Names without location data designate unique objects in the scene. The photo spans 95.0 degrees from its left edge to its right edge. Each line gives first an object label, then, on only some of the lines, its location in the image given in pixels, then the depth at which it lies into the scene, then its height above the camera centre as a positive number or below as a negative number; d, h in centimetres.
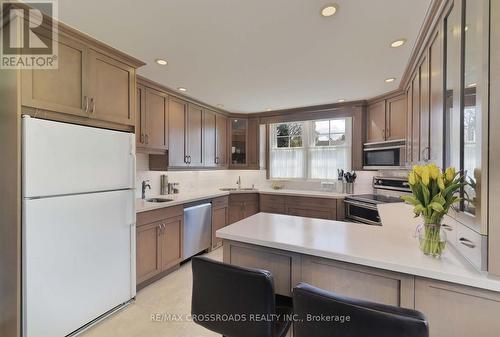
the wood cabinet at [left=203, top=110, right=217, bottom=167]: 411 +57
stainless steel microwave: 311 +21
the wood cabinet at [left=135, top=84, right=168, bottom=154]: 288 +64
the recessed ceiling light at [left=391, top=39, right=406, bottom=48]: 196 +111
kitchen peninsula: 94 -49
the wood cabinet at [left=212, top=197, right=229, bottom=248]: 374 -78
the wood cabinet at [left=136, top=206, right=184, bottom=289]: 249 -87
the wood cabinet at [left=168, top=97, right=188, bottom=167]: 336 +56
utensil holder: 405 -33
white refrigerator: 154 -44
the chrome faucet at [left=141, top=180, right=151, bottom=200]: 323 -27
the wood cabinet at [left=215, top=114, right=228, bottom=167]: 442 +56
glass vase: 112 -35
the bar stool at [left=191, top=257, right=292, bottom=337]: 103 -63
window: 433 +41
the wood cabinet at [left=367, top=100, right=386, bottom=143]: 355 +75
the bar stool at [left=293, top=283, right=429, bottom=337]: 70 -49
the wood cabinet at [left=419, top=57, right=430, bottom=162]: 182 +49
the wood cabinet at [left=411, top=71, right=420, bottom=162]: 221 +51
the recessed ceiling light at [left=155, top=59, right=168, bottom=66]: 235 +111
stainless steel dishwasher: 316 -88
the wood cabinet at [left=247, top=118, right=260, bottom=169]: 478 +54
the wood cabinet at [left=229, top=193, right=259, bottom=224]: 424 -69
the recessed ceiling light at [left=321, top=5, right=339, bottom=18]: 154 +109
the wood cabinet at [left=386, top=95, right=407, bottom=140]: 318 +74
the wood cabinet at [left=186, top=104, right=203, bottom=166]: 371 +56
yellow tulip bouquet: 106 -14
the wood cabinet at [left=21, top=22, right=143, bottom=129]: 164 +69
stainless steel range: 320 -44
